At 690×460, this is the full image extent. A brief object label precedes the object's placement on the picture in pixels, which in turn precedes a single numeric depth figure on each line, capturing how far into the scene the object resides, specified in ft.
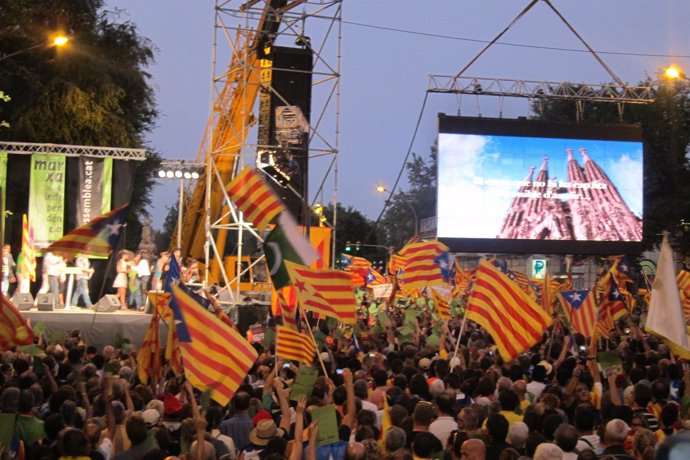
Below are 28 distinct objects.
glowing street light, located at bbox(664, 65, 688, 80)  82.84
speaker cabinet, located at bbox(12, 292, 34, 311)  69.68
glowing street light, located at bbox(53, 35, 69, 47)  58.19
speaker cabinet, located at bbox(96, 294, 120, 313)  71.24
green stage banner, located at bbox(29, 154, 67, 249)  78.89
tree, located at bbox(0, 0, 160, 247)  108.47
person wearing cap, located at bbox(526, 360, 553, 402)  31.99
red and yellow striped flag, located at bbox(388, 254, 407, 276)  78.09
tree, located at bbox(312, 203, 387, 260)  228.02
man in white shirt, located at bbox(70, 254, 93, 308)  75.10
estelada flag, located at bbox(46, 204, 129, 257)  37.35
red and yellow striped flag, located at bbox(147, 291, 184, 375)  33.91
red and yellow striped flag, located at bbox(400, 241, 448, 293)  52.65
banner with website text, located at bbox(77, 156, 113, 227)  78.79
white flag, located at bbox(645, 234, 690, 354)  30.35
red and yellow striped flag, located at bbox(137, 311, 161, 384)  35.33
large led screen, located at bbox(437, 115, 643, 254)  110.63
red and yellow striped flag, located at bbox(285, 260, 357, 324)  34.12
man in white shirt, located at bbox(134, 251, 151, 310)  77.15
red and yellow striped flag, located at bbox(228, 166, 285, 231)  38.88
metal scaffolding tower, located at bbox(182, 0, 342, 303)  75.15
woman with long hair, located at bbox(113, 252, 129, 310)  74.84
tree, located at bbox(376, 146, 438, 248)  277.93
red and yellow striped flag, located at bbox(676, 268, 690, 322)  53.88
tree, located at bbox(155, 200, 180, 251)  306.88
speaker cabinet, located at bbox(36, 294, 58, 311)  69.92
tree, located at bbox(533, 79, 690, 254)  153.17
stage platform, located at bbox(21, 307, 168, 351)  66.08
